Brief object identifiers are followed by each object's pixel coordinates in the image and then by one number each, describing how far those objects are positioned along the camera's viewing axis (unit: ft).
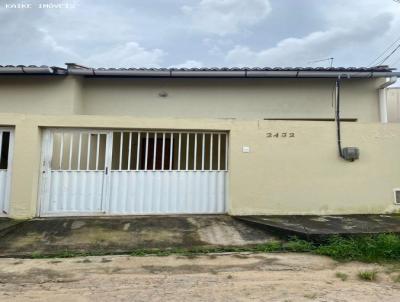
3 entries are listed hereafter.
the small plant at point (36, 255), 15.56
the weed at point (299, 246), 16.65
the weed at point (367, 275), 13.00
